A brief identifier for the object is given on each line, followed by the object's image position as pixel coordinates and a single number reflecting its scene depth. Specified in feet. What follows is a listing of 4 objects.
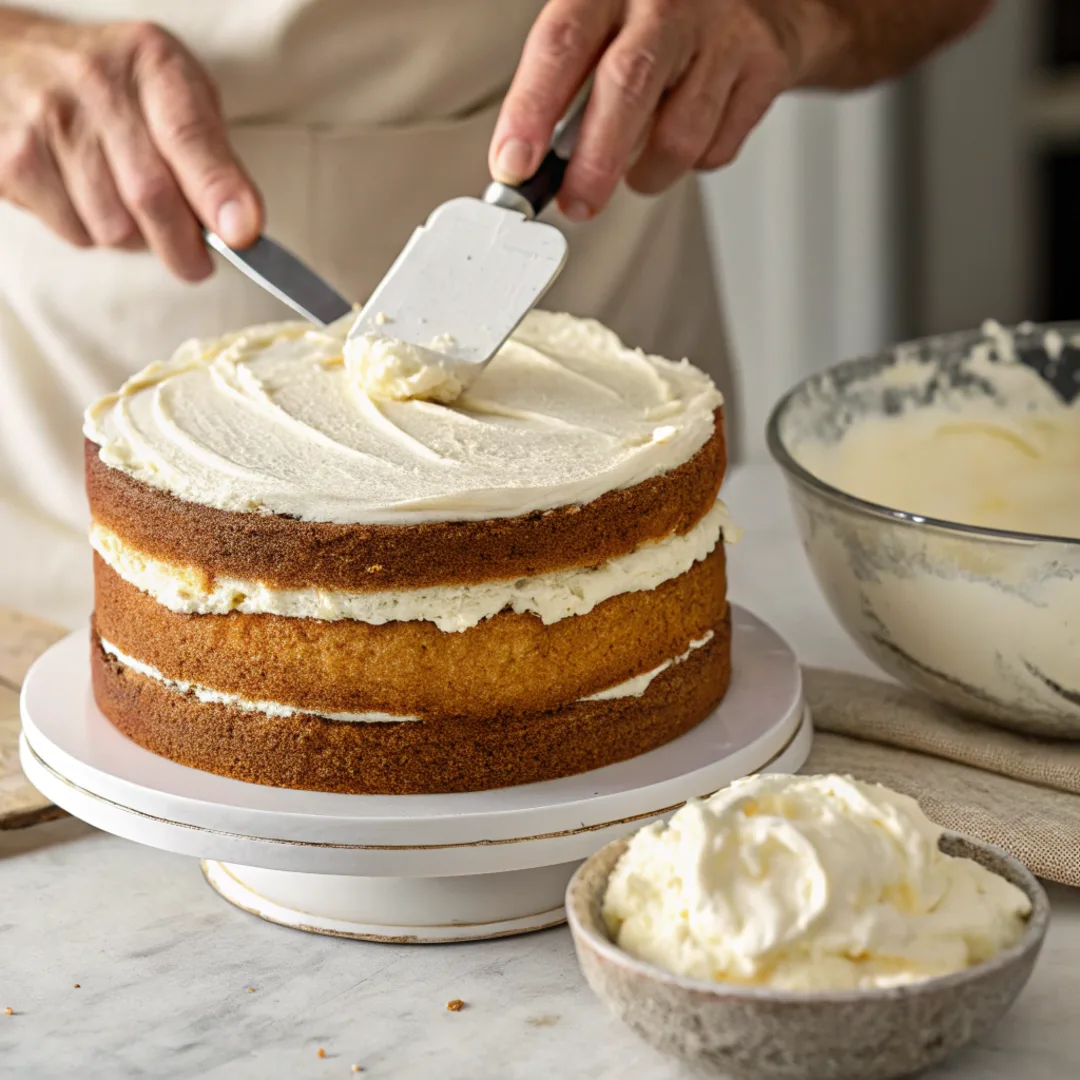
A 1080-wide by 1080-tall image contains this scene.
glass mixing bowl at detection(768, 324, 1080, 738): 3.28
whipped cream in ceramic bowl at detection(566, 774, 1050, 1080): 2.67
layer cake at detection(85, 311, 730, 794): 3.08
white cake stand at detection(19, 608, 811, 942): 3.04
